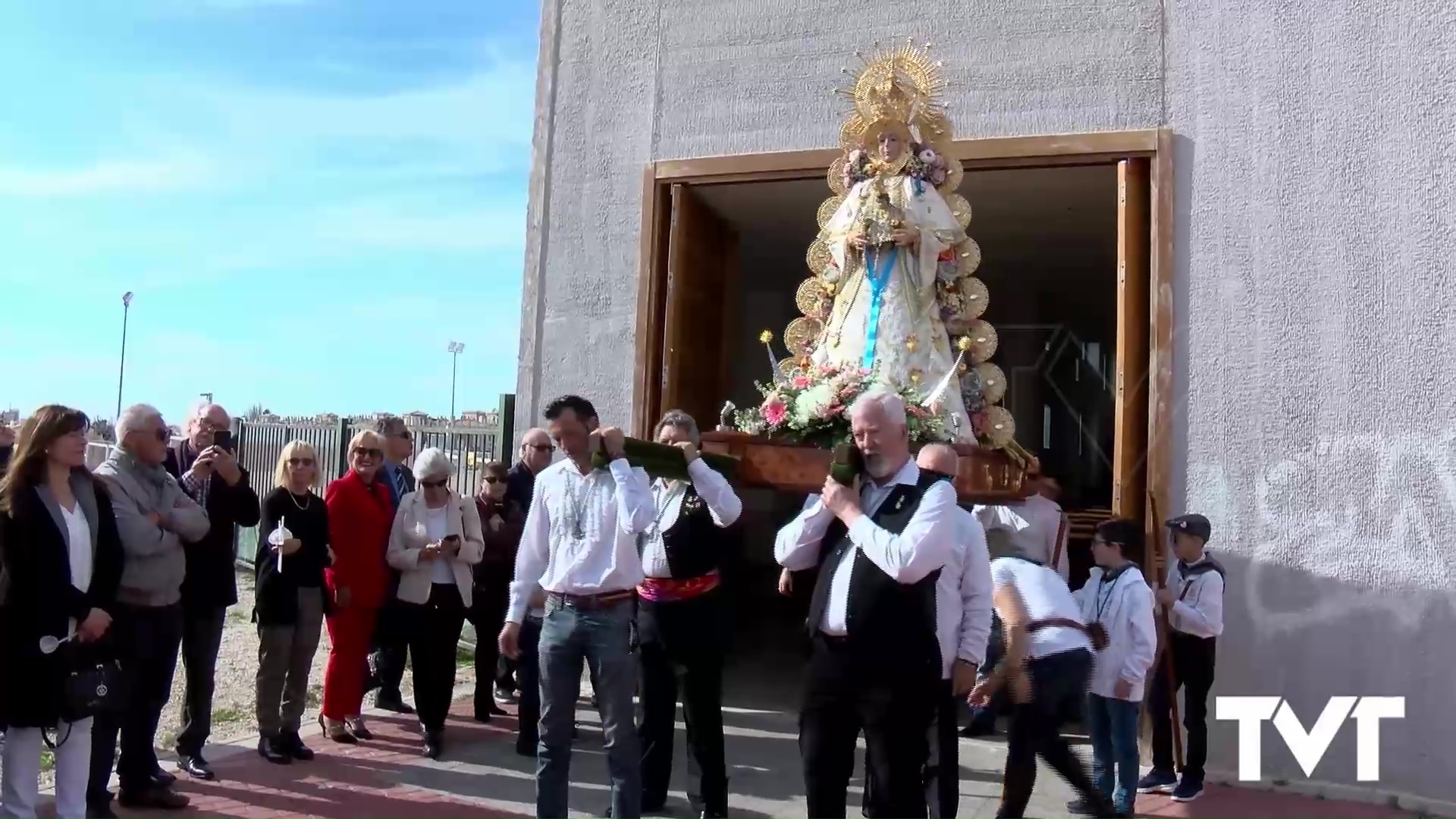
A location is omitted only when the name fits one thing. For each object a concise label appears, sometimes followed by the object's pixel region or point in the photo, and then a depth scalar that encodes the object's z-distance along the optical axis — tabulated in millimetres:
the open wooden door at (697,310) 8079
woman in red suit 6258
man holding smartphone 5375
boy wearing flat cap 5695
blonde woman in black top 5863
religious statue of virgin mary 7188
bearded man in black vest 3502
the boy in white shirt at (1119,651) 5094
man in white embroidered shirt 4551
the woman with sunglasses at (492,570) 6930
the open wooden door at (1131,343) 6852
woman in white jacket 6266
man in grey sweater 4867
